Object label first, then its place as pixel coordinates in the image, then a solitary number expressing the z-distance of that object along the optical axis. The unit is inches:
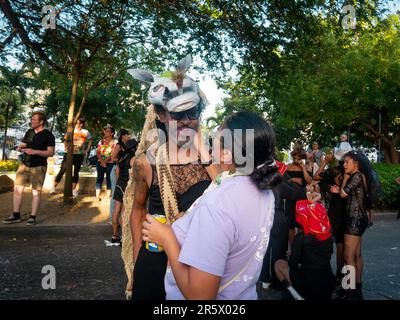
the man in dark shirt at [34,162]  281.1
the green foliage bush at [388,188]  426.5
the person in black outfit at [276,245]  180.7
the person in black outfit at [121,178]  249.6
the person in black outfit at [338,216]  183.8
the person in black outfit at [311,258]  152.2
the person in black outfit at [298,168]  250.5
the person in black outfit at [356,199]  173.9
